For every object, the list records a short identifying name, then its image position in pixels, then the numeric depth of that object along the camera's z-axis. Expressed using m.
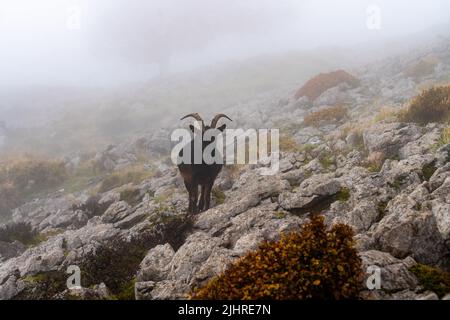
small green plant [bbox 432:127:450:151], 13.47
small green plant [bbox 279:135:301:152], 20.34
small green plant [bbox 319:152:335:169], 16.53
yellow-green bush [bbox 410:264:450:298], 6.49
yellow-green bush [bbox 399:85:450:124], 16.89
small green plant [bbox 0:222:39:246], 16.92
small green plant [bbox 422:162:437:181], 11.32
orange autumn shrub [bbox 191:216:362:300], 6.38
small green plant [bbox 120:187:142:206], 19.17
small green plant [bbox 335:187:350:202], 11.62
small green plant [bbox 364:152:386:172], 14.44
